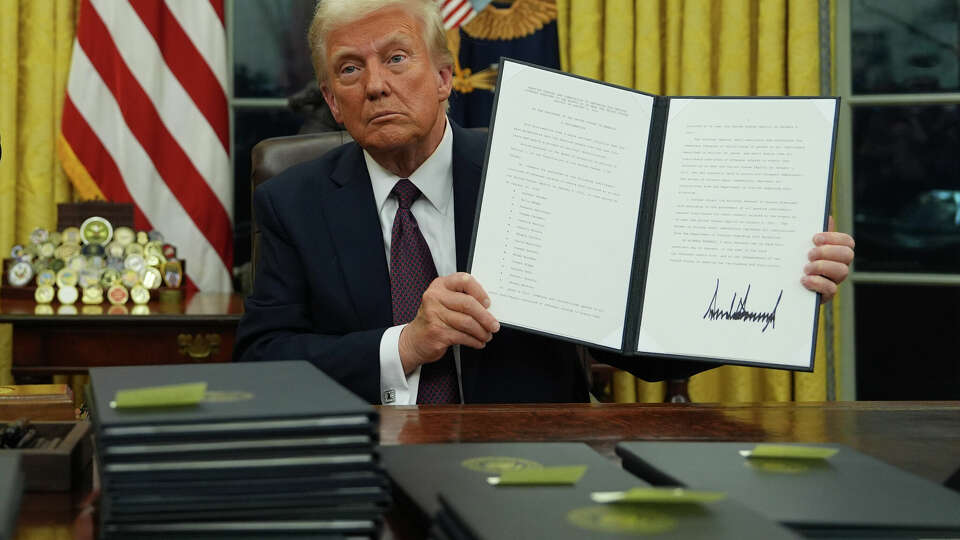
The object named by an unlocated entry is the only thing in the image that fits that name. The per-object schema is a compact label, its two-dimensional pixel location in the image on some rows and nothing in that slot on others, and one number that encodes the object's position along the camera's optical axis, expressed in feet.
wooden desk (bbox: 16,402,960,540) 3.77
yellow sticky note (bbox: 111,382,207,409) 2.61
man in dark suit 5.64
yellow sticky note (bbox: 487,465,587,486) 2.64
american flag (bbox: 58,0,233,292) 11.27
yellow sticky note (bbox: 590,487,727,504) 2.35
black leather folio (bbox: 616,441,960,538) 2.48
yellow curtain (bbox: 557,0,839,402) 11.53
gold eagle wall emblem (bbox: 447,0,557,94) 11.64
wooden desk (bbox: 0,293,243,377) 8.73
